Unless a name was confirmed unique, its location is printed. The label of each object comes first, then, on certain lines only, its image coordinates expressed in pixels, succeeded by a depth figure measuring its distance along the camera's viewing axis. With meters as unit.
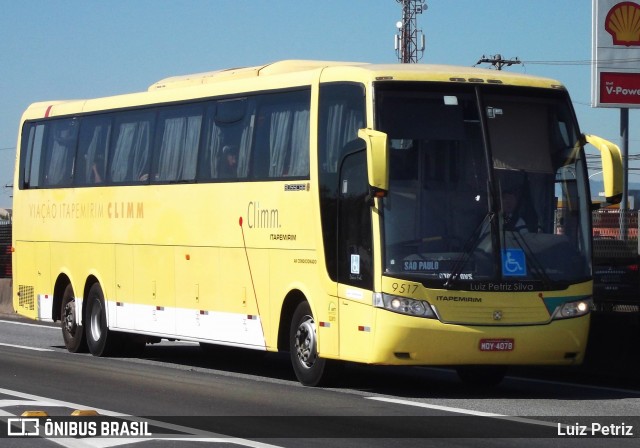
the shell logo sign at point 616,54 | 37.53
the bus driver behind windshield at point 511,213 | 15.44
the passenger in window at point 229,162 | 18.42
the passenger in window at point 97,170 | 22.23
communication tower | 78.62
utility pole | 76.31
